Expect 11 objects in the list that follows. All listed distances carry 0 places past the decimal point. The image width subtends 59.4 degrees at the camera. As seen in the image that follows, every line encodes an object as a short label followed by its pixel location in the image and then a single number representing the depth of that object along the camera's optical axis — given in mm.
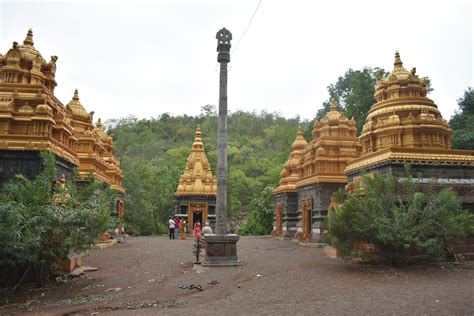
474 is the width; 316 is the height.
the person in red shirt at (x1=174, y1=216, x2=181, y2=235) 30867
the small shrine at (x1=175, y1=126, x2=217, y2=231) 32406
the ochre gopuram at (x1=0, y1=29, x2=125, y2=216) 13352
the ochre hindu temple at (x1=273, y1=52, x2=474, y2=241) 14547
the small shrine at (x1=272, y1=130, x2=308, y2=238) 26891
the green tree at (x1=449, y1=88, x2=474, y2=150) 28719
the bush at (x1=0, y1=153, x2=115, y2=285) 8844
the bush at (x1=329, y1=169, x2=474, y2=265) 11477
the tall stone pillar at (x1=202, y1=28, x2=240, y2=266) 13367
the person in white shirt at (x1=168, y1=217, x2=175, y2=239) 27320
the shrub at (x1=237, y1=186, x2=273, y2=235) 35000
